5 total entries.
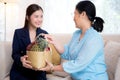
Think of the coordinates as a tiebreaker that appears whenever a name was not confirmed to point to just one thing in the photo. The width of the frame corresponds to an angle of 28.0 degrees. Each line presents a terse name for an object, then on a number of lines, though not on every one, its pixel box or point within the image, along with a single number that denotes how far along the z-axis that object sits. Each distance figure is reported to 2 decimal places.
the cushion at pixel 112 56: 2.16
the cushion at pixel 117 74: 1.87
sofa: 2.17
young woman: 2.23
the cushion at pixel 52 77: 2.34
